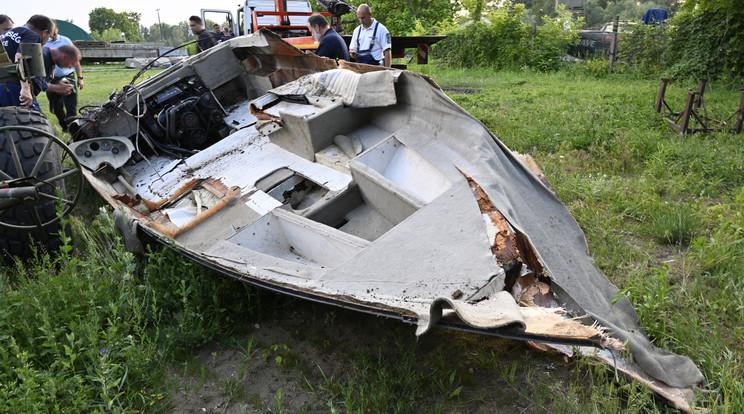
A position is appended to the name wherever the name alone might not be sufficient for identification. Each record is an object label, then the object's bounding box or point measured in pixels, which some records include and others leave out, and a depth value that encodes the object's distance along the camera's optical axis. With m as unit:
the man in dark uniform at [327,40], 5.84
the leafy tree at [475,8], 16.70
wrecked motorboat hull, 2.12
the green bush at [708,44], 9.89
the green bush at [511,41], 14.78
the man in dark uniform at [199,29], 8.74
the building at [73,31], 30.62
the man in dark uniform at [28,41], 4.09
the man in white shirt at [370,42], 6.60
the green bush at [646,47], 12.72
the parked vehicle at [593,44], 15.60
